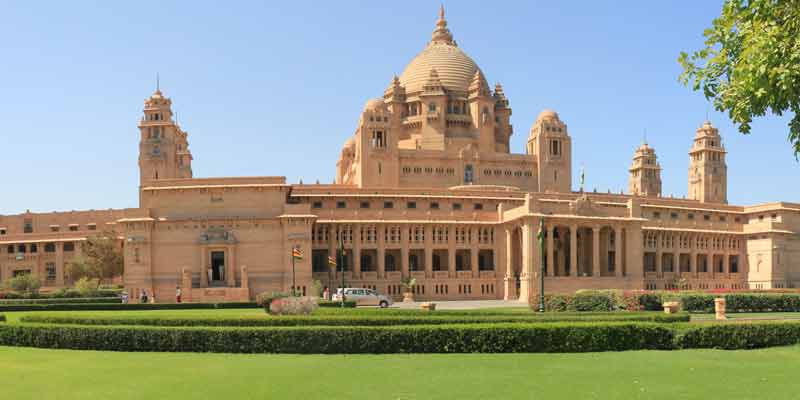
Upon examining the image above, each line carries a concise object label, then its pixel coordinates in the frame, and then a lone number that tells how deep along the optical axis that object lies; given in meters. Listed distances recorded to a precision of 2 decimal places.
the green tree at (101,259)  74.06
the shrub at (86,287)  60.56
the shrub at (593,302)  41.25
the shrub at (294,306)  32.34
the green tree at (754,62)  15.66
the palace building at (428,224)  62.19
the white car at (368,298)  51.56
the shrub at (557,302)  42.12
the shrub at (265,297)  44.89
